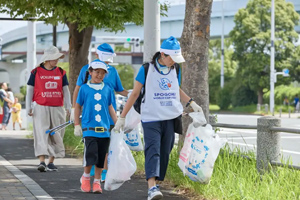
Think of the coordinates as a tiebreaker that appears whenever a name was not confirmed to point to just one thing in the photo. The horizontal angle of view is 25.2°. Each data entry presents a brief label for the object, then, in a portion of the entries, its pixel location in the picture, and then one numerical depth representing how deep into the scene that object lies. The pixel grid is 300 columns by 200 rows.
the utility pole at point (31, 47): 21.67
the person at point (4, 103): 23.59
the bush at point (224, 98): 57.50
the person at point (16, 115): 24.12
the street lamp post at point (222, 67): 59.72
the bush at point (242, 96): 56.84
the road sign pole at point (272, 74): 43.44
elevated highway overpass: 55.75
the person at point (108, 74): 8.30
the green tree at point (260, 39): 52.91
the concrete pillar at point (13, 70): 85.38
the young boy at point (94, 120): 7.63
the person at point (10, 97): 24.40
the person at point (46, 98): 9.69
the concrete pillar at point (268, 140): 7.73
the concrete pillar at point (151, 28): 10.10
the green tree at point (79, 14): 14.63
